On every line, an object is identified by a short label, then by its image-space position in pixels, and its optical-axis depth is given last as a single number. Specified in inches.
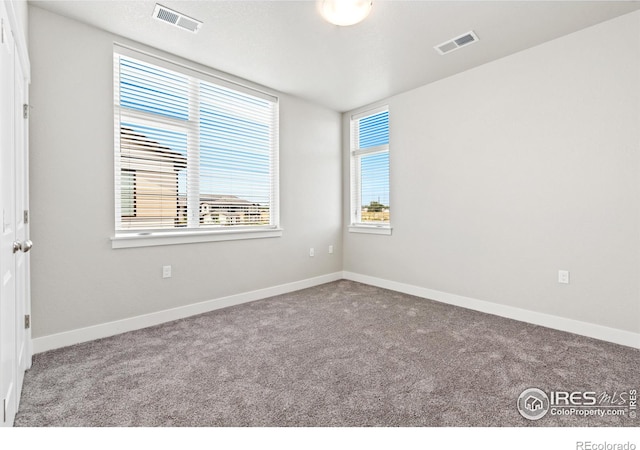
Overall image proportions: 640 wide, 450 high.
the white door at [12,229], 51.1
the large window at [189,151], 110.3
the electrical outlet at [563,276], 108.1
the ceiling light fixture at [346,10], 87.3
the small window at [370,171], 169.0
